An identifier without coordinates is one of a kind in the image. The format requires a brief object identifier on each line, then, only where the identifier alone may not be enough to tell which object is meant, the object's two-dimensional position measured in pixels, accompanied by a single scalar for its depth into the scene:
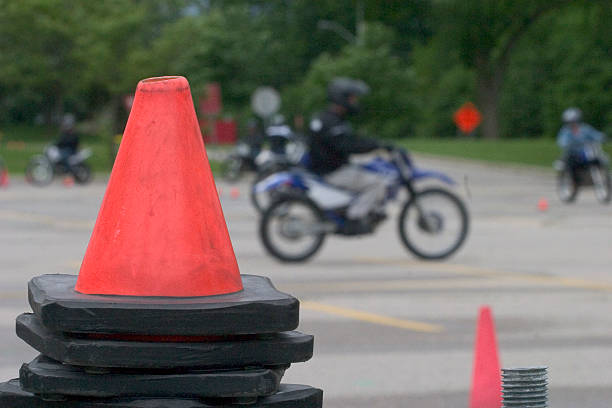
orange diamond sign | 64.25
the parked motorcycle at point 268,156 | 21.22
